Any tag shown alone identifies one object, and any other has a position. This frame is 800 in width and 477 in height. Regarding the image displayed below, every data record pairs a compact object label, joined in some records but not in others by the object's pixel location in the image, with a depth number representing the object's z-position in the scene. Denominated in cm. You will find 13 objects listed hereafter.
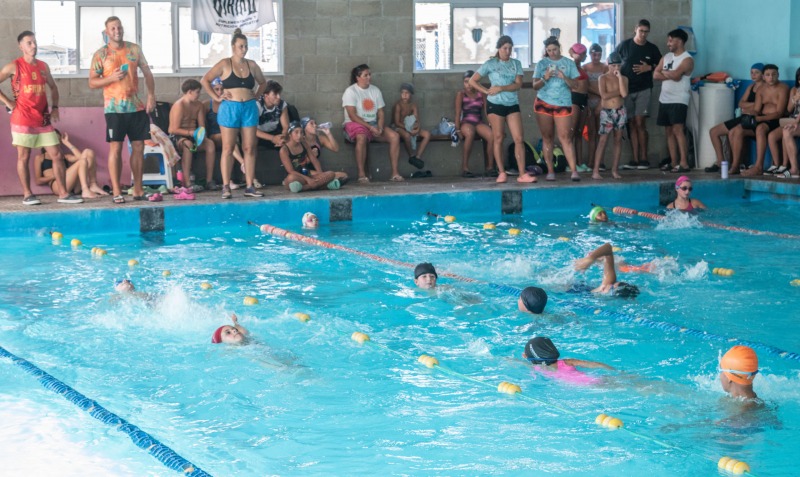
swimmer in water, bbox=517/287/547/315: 709
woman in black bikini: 1123
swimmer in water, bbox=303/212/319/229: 1121
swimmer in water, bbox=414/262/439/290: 793
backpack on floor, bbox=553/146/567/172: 1417
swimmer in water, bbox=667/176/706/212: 1128
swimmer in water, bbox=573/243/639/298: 751
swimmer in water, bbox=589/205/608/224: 1123
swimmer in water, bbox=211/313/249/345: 654
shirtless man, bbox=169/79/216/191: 1220
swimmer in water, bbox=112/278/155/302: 765
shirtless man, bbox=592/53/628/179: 1317
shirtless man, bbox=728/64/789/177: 1334
